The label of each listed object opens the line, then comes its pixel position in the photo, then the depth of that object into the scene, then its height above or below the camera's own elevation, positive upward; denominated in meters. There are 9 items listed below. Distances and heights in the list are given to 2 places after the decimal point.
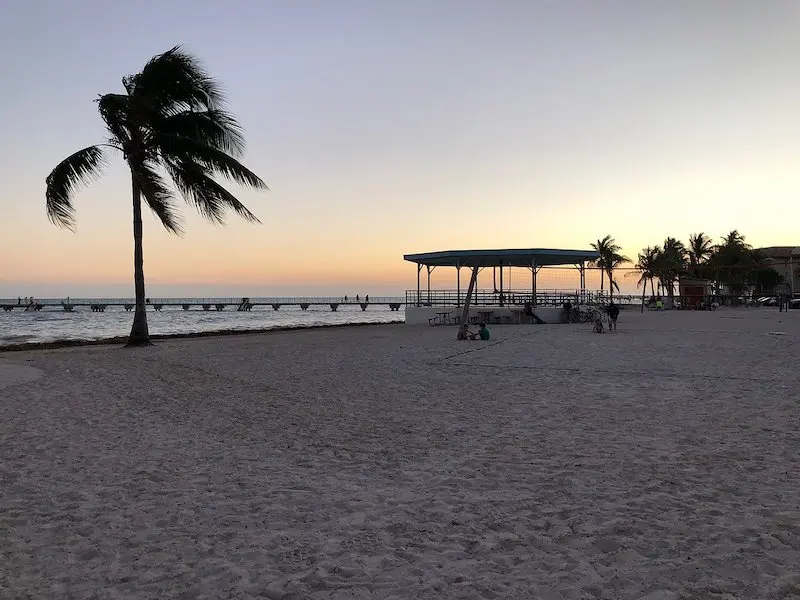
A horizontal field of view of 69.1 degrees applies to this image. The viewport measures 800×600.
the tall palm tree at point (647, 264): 62.78 +3.70
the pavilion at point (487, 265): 30.75 +2.14
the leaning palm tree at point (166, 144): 17.31 +5.10
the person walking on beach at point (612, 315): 22.72 -0.66
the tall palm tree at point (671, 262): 60.31 +3.77
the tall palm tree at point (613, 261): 62.14 +3.98
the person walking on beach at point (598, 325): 22.29 -1.02
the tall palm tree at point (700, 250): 73.50 +5.95
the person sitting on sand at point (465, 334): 19.88 -1.15
